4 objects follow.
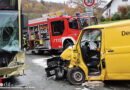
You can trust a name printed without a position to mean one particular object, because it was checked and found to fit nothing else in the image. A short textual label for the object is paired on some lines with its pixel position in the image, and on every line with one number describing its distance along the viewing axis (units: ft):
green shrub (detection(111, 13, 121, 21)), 100.63
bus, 19.89
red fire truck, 39.91
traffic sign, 23.02
